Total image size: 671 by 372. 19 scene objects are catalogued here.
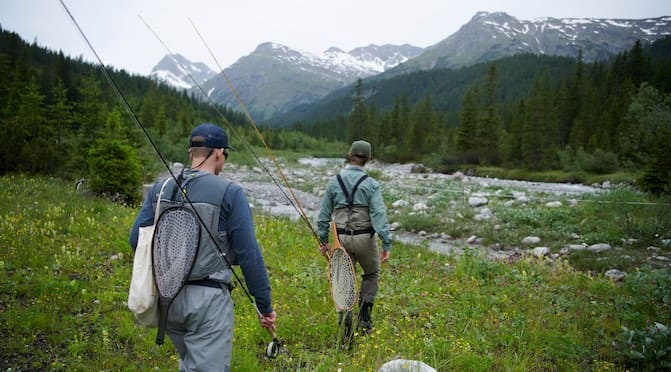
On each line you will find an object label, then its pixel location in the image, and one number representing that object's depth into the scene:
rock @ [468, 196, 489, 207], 18.53
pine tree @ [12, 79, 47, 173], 19.19
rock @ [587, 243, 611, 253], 11.05
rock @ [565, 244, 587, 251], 11.32
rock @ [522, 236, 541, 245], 12.57
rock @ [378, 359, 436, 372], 3.61
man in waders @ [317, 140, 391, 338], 4.99
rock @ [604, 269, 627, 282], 8.88
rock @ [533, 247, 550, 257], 11.38
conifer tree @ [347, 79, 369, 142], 71.00
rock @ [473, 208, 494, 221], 15.50
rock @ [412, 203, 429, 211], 17.78
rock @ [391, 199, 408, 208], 18.95
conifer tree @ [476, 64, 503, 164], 48.31
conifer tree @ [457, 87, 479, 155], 50.41
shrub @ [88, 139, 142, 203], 14.16
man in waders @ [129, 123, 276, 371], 2.64
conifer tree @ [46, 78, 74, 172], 20.77
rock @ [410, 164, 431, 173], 46.71
